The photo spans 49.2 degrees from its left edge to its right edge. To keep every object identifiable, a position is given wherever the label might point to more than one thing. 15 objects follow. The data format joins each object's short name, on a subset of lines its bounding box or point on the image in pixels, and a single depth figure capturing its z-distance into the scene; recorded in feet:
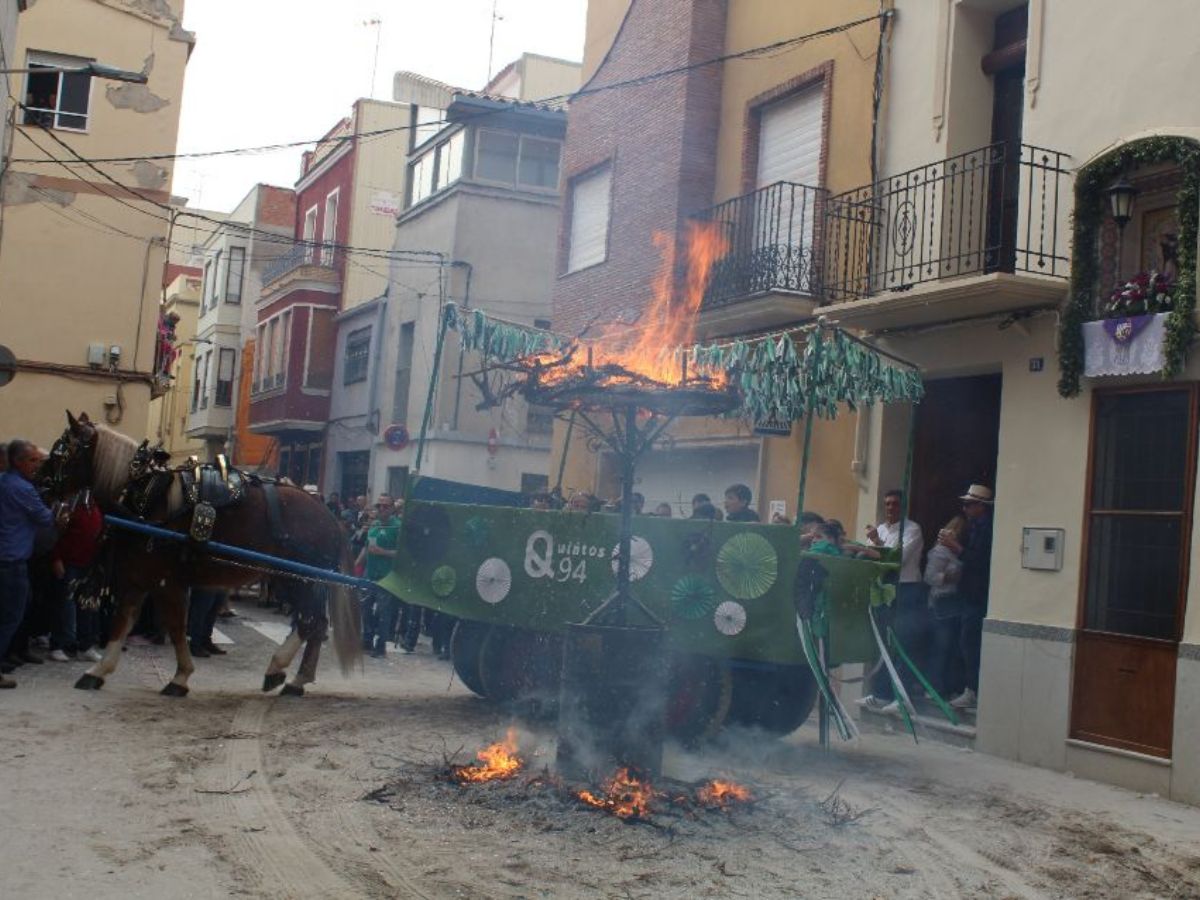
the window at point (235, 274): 137.08
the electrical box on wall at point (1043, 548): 33.86
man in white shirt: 38.50
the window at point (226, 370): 136.77
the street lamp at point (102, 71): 47.73
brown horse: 34.60
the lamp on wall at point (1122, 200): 32.19
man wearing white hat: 37.14
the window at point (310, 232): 112.37
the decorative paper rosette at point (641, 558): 29.96
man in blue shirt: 33.27
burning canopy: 25.49
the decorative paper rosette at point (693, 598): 29.55
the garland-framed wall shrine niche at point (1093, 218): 30.91
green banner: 29.25
